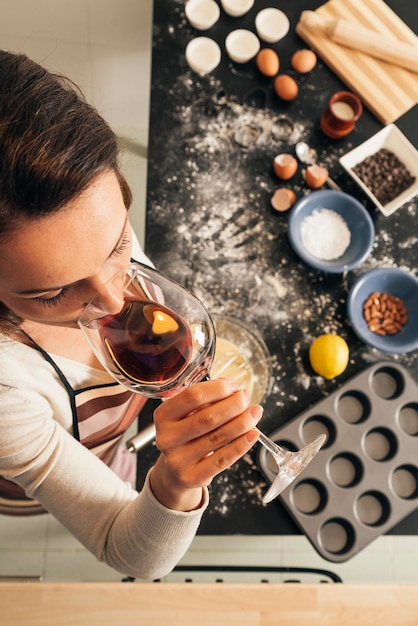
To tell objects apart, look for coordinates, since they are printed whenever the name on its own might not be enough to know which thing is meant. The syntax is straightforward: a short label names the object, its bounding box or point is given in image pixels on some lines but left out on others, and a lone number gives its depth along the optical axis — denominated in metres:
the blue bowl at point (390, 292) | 1.21
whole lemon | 1.19
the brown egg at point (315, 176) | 1.31
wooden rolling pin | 1.39
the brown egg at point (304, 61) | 1.39
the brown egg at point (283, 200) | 1.32
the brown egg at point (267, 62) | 1.38
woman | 0.63
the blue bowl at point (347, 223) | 1.25
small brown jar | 1.34
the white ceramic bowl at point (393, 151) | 1.29
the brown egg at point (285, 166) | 1.31
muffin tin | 1.14
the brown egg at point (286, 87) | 1.37
